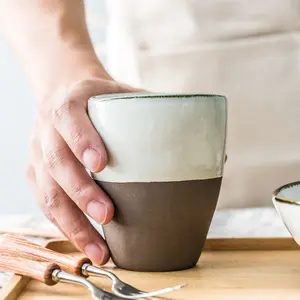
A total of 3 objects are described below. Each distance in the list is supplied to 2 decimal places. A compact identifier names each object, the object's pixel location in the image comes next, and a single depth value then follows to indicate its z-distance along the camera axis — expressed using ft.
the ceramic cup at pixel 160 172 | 1.89
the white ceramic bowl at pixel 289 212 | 1.81
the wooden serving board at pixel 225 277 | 1.81
